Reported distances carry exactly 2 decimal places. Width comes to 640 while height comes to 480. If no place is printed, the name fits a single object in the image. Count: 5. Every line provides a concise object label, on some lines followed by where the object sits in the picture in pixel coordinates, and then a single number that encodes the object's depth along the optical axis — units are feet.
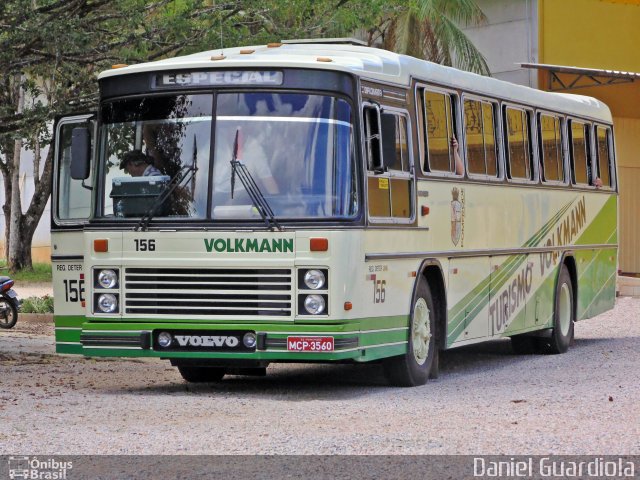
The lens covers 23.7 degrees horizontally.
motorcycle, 80.23
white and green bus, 41.60
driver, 43.04
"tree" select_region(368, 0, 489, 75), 104.73
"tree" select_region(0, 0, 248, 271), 55.36
